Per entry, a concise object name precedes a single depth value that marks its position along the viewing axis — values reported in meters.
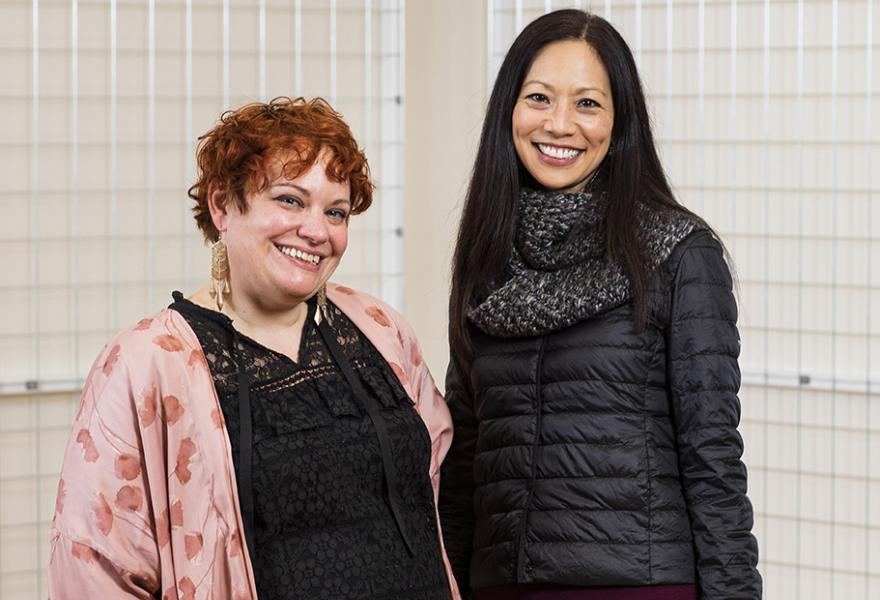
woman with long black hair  2.47
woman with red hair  2.30
